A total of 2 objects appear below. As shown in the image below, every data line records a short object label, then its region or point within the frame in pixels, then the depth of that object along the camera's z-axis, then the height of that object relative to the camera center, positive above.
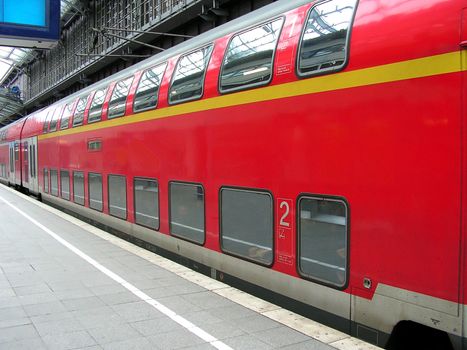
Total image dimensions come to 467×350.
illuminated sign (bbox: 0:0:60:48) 9.80 +3.01
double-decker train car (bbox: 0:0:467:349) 3.14 -0.06
